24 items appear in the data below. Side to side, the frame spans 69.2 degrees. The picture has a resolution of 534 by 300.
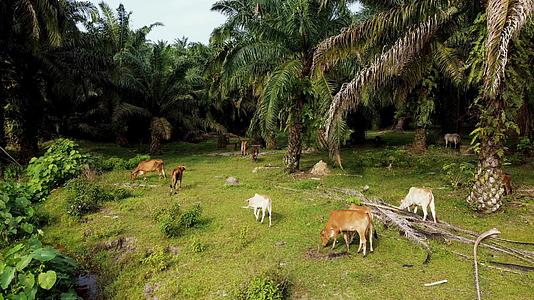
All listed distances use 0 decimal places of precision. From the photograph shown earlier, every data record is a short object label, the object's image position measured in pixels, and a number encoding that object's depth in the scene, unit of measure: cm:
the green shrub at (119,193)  1063
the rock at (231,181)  1189
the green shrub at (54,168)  1149
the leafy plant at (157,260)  683
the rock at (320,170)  1320
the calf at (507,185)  927
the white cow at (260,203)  808
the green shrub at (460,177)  942
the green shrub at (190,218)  830
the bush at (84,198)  955
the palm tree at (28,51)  1283
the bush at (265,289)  514
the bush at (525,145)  1412
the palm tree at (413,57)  800
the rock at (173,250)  739
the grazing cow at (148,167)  1245
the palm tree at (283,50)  1194
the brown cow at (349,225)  630
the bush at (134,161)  1505
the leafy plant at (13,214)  762
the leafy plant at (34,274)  493
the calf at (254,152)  1681
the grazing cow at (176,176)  1076
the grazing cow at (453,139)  1812
